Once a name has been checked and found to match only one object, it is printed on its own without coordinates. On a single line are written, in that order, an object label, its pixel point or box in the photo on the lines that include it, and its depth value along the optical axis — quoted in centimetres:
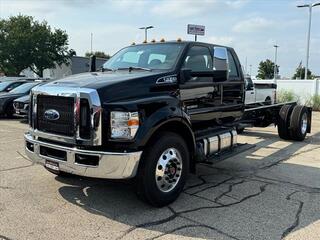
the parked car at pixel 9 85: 1162
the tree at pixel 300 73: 4052
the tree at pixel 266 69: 4890
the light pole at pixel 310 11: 1742
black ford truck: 304
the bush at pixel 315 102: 1496
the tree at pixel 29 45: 3367
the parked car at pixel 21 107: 901
